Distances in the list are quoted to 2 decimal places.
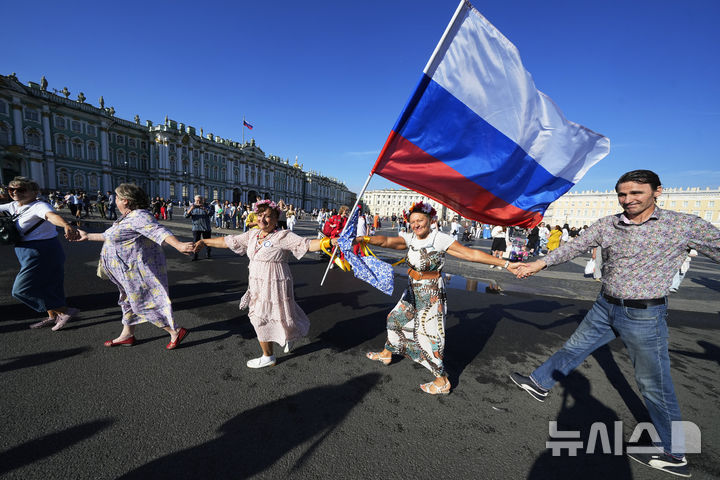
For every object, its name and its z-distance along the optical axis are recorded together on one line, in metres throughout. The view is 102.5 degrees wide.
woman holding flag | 2.69
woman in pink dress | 2.85
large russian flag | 2.67
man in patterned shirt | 2.04
